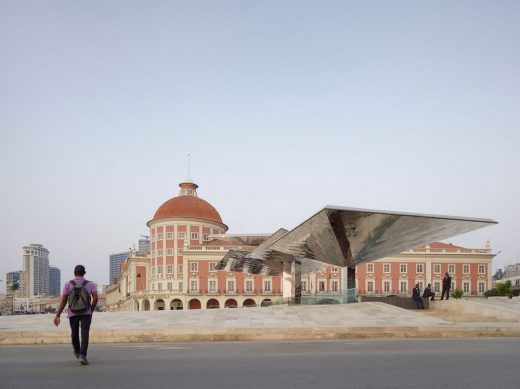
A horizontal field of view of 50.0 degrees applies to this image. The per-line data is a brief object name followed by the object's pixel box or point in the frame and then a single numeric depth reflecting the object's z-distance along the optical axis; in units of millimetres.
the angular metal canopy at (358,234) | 22562
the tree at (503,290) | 74312
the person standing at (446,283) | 28391
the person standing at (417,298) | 27109
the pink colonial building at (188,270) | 94938
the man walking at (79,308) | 8734
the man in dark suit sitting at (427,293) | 28506
